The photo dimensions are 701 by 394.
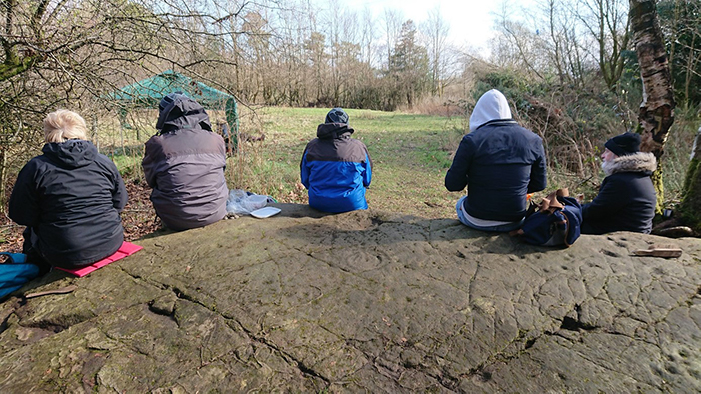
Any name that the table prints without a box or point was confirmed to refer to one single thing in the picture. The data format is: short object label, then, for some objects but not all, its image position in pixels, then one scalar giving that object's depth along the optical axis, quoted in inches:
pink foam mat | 118.7
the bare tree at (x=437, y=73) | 1534.2
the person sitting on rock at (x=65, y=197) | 110.1
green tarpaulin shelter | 212.1
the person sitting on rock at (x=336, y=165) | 172.4
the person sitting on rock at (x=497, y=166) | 129.4
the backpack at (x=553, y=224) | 122.8
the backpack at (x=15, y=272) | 116.2
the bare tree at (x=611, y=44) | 466.0
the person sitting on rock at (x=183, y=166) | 144.5
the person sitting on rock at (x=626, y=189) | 138.3
